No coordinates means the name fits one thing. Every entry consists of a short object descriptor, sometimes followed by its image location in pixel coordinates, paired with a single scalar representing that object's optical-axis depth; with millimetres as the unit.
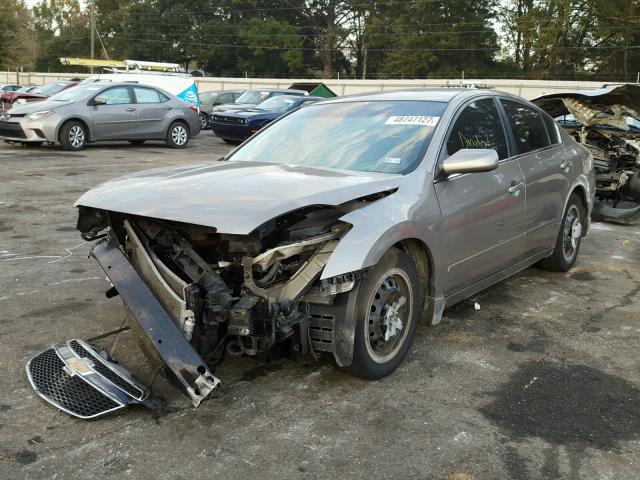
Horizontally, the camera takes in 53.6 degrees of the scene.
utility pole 52088
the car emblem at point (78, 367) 3322
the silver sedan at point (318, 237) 3113
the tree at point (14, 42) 61000
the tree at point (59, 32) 76812
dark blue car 16469
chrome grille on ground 3119
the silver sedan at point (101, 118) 13148
